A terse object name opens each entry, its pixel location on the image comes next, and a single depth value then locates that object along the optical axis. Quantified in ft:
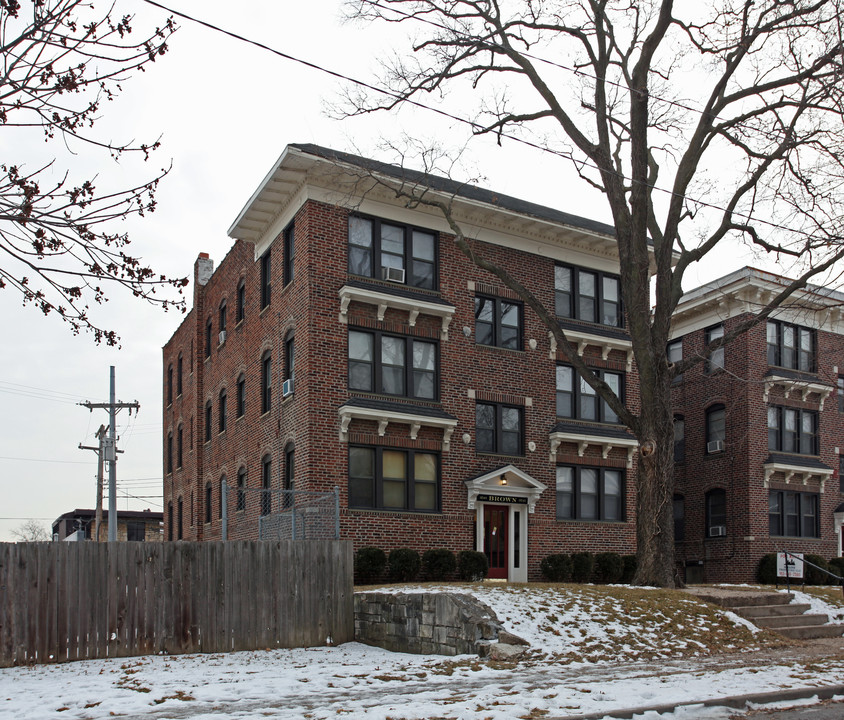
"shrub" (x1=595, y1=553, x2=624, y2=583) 82.12
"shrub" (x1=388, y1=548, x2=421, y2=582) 69.46
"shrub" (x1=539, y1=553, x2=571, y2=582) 79.05
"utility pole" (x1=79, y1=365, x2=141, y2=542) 111.96
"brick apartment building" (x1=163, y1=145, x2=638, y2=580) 71.41
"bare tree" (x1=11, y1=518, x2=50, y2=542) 379.14
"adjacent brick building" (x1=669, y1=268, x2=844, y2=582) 99.35
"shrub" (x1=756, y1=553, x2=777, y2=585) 94.53
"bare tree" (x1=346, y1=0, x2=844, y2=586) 62.28
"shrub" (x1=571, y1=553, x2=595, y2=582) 80.38
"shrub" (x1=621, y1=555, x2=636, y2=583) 83.31
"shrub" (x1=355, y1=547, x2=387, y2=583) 68.08
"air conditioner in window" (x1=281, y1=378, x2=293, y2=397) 73.51
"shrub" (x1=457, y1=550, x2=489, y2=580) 73.20
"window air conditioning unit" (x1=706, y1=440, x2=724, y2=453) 102.84
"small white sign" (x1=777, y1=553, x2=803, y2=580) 73.20
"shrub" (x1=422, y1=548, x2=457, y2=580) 71.72
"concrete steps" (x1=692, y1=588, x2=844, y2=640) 55.01
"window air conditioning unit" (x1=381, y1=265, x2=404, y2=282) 74.79
